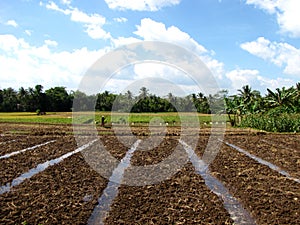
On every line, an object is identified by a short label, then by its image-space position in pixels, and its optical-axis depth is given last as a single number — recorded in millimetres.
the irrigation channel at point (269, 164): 9072
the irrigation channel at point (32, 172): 7325
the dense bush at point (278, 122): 25281
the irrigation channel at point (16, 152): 11727
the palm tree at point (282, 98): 30609
